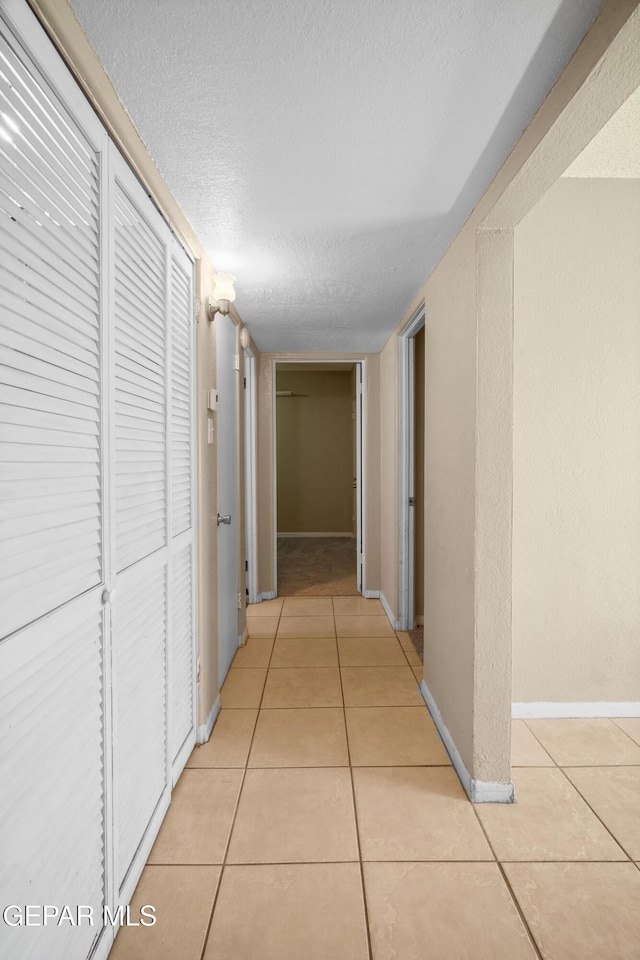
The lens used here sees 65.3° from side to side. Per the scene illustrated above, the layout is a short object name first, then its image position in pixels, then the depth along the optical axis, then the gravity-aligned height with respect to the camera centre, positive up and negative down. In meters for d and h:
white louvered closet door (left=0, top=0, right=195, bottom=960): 0.88 -0.09
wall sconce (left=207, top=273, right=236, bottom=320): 2.33 +0.82
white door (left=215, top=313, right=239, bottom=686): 2.69 -0.11
